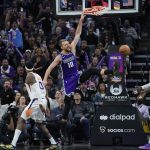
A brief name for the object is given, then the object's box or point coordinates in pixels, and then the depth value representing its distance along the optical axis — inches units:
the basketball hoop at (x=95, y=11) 687.7
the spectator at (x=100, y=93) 780.6
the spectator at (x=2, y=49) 912.6
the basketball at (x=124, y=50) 674.8
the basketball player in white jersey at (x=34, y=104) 647.8
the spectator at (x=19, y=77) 856.6
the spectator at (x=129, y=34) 923.4
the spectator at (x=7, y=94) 793.6
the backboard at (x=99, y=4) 754.2
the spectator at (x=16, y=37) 936.2
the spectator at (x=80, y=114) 733.3
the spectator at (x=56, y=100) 754.2
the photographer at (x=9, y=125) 717.2
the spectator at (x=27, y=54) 882.9
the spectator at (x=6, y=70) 870.4
